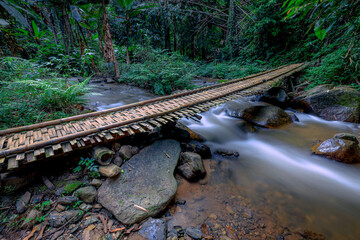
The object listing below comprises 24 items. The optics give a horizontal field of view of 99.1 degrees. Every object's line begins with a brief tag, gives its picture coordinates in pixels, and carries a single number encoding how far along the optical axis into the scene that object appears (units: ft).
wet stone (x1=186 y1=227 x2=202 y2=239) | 6.23
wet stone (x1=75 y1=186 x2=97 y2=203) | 6.77
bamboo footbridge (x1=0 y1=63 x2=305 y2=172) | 6.27
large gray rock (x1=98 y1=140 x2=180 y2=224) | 6.58
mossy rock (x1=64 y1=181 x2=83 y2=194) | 6.87
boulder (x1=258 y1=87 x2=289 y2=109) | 21.55
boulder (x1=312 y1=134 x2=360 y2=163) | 10.53
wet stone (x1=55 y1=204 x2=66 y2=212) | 6.31
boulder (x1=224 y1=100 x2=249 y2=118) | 18.78
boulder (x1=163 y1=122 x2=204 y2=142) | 11.58
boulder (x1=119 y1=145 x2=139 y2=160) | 8.70
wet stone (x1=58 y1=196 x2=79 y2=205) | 6.47
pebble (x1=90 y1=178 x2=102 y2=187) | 7.26
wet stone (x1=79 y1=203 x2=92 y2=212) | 6.53
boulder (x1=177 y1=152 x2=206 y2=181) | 9.07
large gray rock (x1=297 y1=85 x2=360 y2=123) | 16.53
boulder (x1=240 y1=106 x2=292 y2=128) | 16.31
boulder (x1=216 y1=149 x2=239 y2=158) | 12.22
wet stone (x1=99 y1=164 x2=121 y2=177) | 7.32
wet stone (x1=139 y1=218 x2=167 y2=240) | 5.93
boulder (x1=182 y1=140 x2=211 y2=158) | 11.30
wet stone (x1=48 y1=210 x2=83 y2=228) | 5.90
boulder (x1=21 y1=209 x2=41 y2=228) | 5.72
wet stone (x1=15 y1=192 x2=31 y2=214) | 6.05
